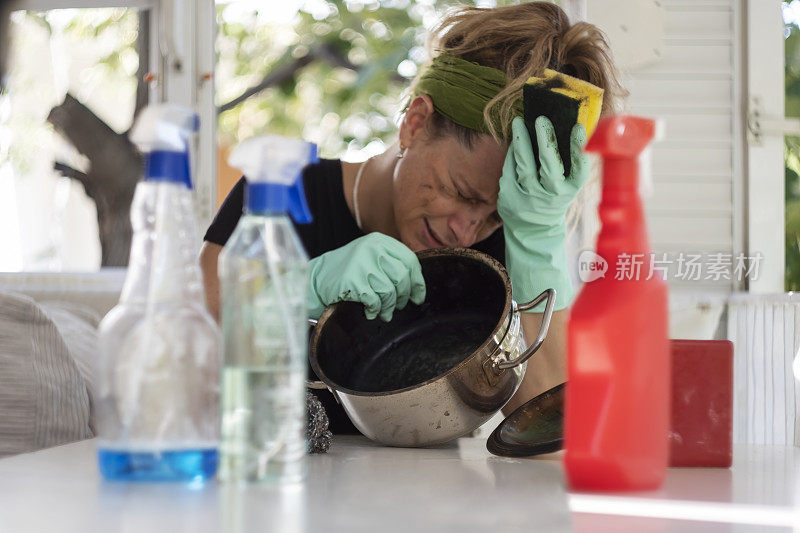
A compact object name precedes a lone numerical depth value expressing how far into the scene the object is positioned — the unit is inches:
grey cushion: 57.1
